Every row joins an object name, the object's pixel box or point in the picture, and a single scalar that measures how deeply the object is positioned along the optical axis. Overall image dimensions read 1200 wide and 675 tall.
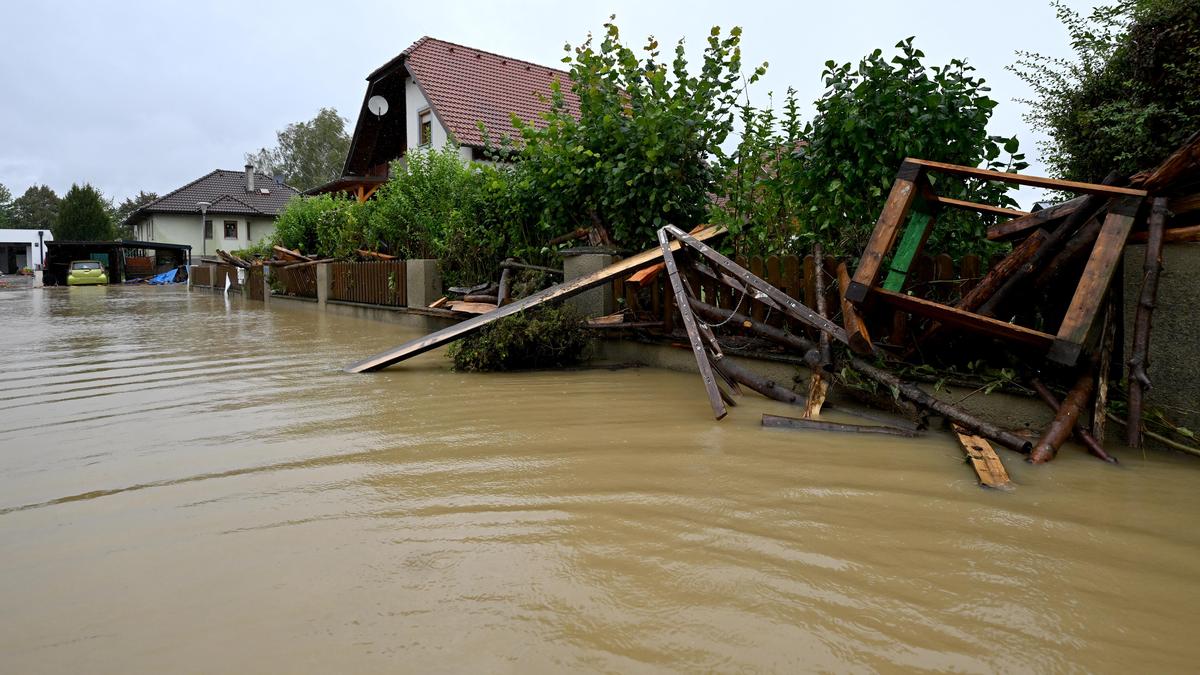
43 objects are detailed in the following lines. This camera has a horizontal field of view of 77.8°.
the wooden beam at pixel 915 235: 4.33
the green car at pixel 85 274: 37.75
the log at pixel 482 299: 8.91
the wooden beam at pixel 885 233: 4.12
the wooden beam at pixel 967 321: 3.64
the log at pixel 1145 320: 3.59
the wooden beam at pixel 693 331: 4.46
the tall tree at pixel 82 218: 65.12
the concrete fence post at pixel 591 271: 7.26
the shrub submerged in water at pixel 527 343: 6.41
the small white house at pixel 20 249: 59.53
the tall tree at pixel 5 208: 98.55
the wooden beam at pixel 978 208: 4.30
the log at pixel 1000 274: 4.21
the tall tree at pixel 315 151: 60.50
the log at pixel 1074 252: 3.96
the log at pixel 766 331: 4.93
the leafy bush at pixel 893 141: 4.97
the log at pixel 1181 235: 3.55
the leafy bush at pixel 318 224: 15.30
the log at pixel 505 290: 8.37
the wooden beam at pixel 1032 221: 4.11
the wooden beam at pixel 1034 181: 3.66
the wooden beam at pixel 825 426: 4.07
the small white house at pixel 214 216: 51.41
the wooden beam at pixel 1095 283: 3.45
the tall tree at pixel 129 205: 96.12
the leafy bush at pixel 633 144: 7.42
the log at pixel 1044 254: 4.00
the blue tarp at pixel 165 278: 42.83
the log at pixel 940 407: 3.65
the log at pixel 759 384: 4.93
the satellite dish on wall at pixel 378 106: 25.14
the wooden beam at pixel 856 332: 4.32
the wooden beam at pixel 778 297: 4.66
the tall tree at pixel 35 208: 101.88
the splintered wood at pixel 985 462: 3.16
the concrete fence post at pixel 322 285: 15.74
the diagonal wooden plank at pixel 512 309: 6.21
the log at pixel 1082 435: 3.52
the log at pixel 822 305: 4.79
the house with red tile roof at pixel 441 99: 22.23
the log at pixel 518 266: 8.20
